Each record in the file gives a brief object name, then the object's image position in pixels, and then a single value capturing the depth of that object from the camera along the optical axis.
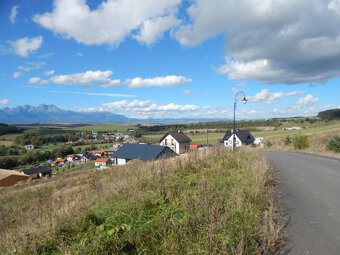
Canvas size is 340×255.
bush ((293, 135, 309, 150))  20.66
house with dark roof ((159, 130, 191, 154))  53.45
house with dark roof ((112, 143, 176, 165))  38.93
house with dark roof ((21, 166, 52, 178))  52.18
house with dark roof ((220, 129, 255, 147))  56.19
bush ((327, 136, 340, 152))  14.74
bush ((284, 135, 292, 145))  25.08
